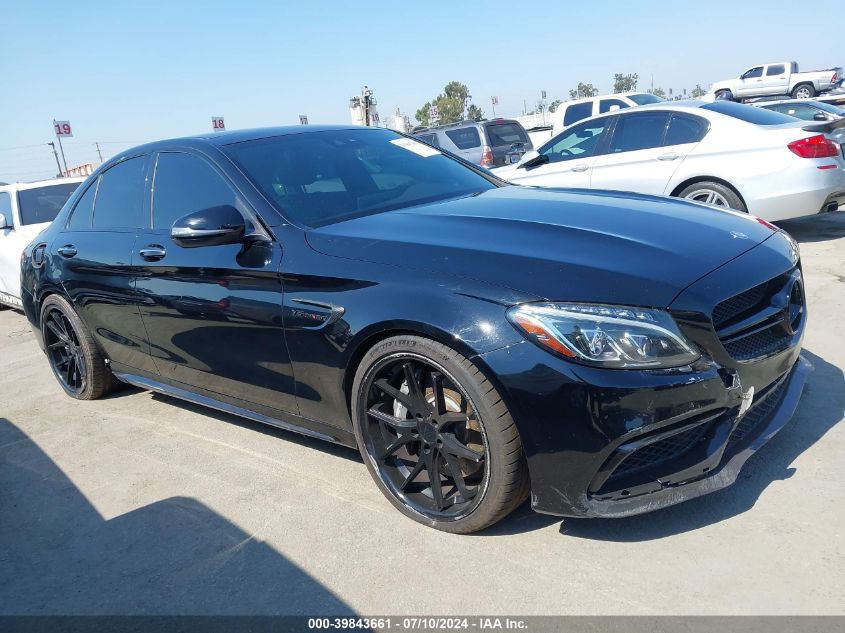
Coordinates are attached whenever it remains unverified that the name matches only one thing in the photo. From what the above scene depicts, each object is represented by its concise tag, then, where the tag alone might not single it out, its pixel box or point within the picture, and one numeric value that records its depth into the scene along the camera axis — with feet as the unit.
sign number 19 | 90.33
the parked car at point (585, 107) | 55.39
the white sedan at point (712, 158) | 21.98
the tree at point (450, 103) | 312.50
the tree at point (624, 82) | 340.39
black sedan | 7.72
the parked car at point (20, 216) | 26.55
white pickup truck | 103.71
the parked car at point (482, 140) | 49.85
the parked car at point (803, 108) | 39.27
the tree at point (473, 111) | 264.27
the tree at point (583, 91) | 310.24
